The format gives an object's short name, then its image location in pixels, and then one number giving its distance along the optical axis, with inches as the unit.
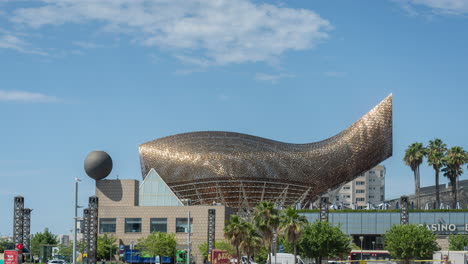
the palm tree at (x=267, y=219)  3363.7
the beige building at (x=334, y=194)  6269.2
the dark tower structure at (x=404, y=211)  4085.4
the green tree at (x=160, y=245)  4598.9
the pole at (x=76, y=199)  2489.4
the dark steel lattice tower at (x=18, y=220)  4554.6
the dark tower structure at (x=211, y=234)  4778.5
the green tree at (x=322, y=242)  3961.6
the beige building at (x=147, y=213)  5364.2
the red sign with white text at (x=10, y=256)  3083.2
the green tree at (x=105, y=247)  4992.6
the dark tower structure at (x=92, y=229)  3917.3
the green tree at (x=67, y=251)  4919.8
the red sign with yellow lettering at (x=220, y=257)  3811.5
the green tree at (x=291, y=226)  3329.2
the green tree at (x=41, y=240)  5815.9
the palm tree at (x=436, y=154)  6008.4
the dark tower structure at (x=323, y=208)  4301.2
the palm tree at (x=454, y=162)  5846.5
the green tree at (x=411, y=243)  4133.9
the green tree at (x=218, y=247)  4401.6
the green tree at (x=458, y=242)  5054.1
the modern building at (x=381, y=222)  5762.8
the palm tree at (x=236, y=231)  3469.5
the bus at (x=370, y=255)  4744.1
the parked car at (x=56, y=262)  4047.7
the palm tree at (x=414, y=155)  6161.4
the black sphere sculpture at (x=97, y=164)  5433.1
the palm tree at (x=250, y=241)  3491.6
